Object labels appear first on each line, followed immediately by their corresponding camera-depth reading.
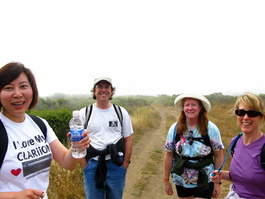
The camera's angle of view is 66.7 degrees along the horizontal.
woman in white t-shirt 1.37
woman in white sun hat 2.33
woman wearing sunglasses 1.79
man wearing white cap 2.59
